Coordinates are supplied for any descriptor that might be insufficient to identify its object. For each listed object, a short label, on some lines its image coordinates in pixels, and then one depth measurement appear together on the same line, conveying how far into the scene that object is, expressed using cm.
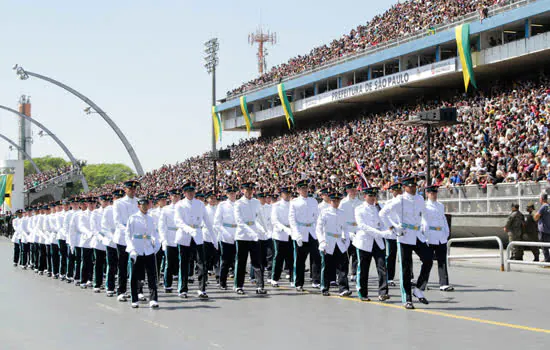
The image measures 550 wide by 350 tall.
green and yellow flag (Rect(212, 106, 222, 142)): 7506
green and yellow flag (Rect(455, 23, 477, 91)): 4075
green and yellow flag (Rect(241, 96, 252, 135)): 6956
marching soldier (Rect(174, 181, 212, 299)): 1475
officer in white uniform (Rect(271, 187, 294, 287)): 1656
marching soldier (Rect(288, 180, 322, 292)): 1559
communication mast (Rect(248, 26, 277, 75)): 10181
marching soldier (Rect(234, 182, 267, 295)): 1526
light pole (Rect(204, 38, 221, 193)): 5462
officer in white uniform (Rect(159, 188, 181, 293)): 1512
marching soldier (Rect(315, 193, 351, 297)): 1457
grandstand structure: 3938
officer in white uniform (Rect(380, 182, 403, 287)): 1335
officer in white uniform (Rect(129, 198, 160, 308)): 1317
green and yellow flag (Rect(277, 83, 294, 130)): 6127
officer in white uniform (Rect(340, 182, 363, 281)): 1527
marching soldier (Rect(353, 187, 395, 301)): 1335
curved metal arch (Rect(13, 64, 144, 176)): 4044
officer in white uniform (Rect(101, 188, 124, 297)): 1518
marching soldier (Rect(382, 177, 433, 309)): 1262
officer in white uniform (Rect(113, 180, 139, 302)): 1416
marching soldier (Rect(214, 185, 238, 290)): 1616
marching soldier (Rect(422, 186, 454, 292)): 1469
